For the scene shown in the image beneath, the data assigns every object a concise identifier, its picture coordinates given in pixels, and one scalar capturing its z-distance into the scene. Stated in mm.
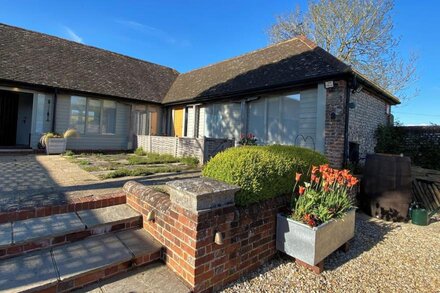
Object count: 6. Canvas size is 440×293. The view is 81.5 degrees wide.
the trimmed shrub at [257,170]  2939
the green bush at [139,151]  11328
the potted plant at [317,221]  2949
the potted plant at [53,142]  9738
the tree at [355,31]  16219
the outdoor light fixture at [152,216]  3047
